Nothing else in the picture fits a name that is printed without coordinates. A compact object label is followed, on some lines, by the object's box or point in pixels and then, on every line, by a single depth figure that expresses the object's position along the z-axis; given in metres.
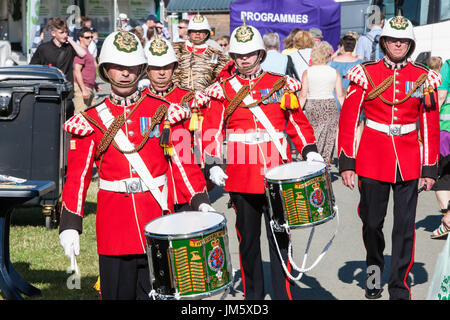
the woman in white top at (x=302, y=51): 12.62
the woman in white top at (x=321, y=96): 11.48
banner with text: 16.42
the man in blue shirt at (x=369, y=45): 15.39
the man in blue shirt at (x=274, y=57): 12.13
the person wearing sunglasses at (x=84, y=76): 13.21
